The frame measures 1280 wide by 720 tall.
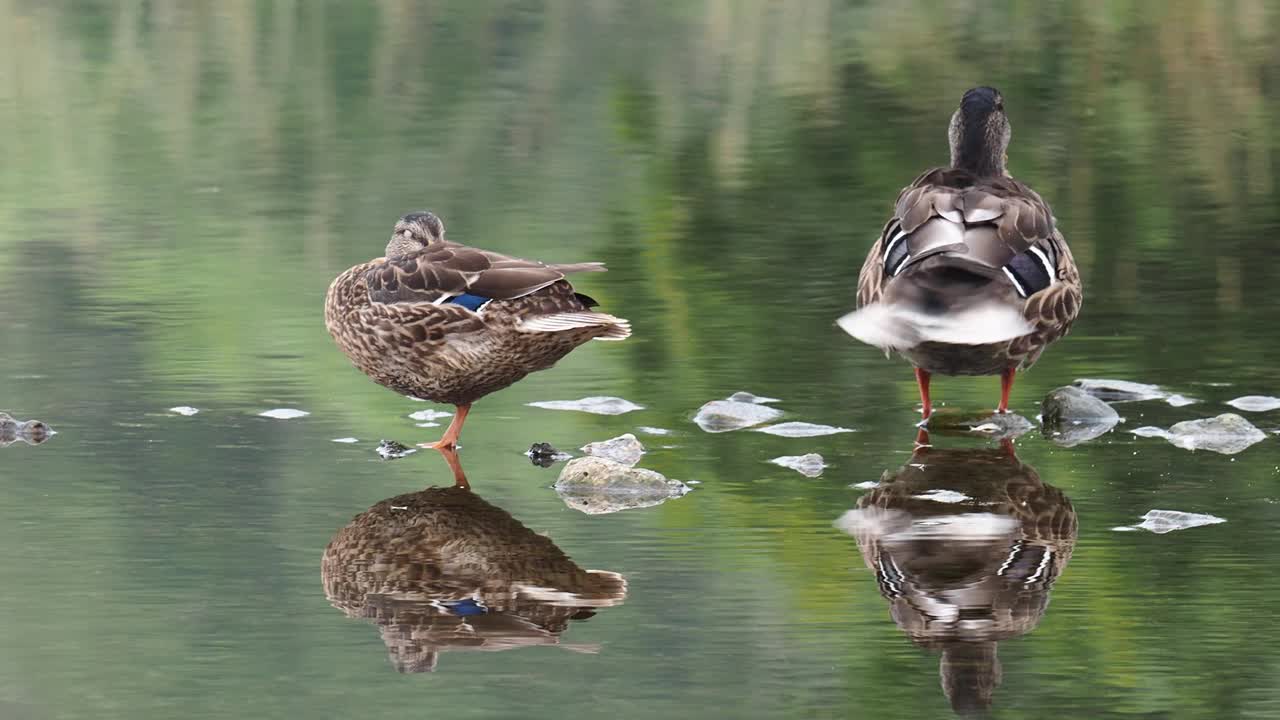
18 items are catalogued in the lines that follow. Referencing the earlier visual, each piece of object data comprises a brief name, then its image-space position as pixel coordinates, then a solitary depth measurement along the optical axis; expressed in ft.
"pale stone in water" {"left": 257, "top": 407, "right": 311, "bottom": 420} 58.80
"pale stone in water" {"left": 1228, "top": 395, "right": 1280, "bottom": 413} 59.21
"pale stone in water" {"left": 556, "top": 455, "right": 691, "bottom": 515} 50.03
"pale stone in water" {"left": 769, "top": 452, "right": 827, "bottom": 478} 52.70
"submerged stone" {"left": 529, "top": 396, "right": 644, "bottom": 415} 60.44
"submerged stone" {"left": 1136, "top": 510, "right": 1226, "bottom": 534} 46.96
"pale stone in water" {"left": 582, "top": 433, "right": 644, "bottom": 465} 53.93
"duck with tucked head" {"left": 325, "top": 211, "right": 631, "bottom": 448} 55.21
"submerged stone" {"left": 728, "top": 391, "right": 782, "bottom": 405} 60.39
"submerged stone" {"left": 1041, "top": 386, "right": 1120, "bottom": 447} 57.77
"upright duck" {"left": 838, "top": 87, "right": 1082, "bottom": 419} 55.11
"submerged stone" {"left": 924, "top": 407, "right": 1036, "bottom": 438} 58.23
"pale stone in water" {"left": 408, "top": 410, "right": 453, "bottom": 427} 60.54
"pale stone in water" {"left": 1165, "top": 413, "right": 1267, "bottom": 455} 55.24
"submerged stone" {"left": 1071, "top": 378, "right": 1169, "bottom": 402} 60.95
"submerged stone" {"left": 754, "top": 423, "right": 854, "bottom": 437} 57.06
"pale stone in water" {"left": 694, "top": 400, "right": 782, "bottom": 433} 58.13
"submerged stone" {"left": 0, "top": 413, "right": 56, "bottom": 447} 56.49
